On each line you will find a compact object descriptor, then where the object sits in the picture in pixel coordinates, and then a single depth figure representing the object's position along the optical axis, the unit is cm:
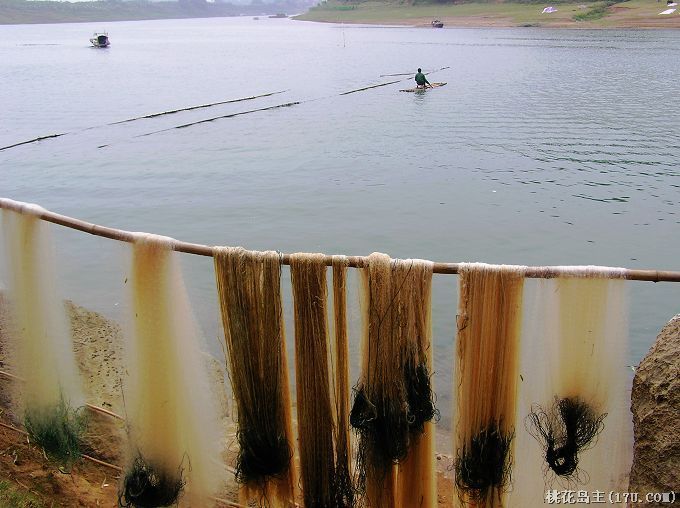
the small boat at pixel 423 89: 3088
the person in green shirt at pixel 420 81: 3056
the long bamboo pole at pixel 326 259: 313
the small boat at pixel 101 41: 6806
